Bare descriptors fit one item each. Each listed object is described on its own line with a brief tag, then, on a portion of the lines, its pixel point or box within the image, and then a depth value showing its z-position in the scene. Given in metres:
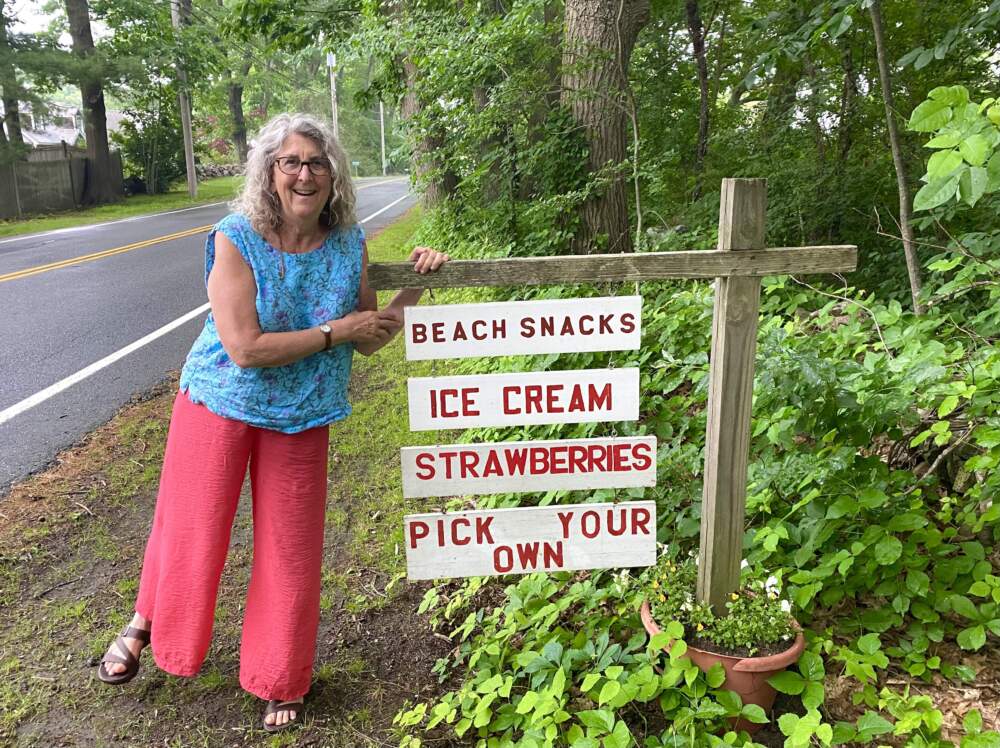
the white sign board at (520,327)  2.32
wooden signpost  2.29
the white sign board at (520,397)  2.36
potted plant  2.32
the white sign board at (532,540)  2.49
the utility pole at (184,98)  24.12
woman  2.24
